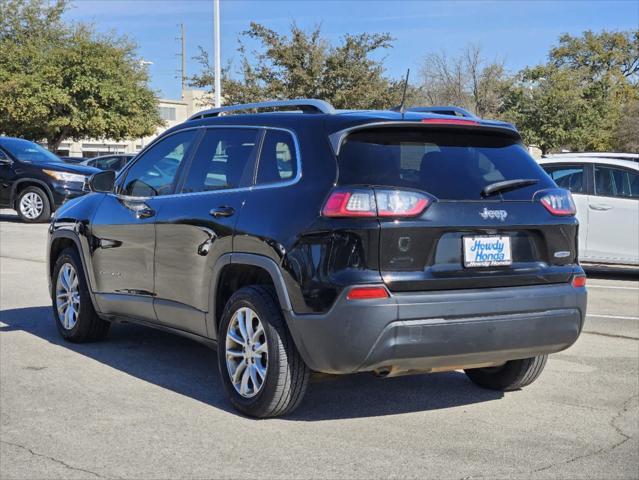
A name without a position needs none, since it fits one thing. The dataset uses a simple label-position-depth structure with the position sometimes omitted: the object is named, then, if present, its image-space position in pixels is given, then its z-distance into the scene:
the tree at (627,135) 48.25
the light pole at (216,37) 25.20
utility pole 93.40
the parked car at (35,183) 18.80
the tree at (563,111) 38.25
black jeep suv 4.65
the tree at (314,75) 31.58
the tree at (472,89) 40.12
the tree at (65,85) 40.50
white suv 12.18
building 79.19
